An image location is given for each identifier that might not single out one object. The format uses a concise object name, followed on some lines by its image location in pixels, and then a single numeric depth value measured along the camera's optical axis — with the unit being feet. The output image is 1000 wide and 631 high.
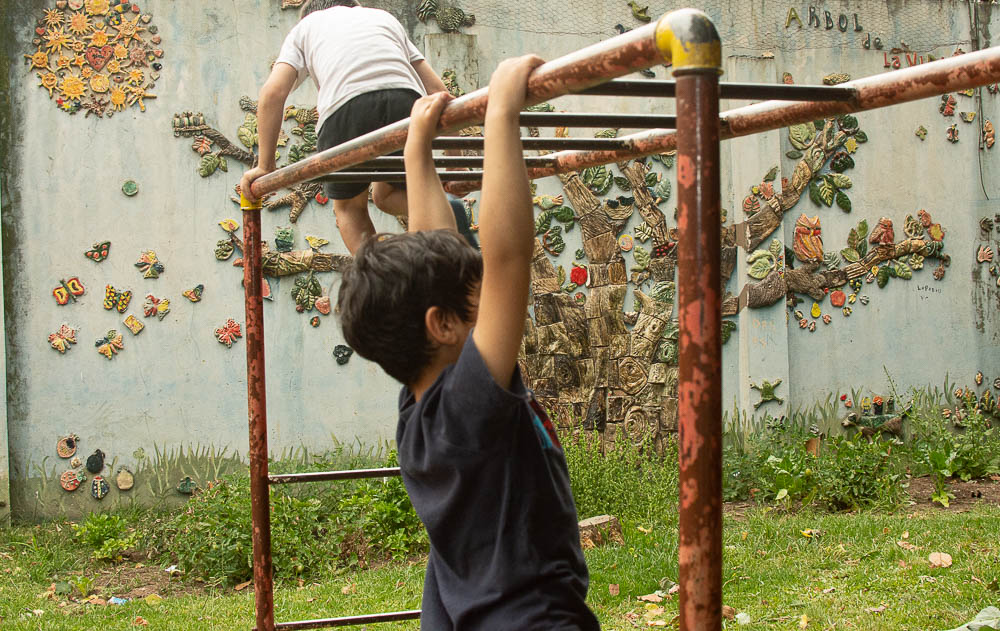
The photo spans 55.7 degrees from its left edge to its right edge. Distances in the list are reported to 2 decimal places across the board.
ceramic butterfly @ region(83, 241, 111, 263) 16.96
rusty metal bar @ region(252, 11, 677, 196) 3.75
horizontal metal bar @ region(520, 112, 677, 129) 5.27
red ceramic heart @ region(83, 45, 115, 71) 16.97
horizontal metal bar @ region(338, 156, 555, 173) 7.15
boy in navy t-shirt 4.07
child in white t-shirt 8.90
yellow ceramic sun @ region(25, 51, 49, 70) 16.80
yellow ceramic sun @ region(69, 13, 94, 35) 16.92
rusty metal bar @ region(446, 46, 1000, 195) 5.28
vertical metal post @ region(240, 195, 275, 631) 8.45
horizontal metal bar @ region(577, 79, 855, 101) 4.47
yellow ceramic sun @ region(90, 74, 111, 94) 17.04
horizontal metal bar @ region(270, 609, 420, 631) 8.61
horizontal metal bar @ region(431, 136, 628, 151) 6.31
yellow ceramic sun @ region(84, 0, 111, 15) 16.92
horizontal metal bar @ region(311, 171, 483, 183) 7.74
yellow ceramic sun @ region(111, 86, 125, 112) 17.13
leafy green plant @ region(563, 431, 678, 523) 16.03
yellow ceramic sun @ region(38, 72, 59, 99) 16.85
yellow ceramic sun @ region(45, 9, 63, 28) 16.85
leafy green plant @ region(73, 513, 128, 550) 15.66
